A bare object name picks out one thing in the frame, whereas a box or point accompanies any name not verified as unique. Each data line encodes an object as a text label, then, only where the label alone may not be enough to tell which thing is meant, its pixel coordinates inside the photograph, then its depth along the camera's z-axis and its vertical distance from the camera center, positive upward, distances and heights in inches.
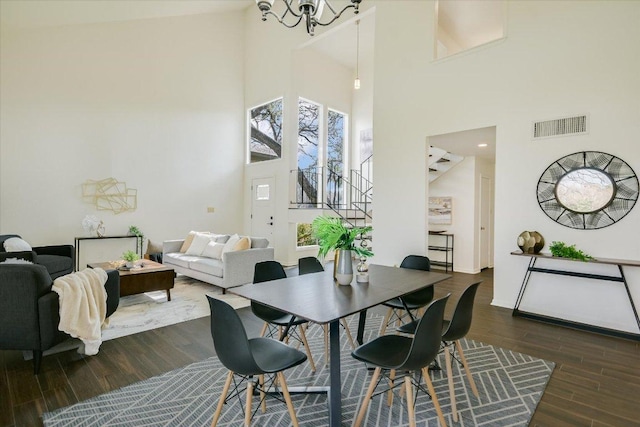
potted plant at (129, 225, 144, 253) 266.9 -22.3
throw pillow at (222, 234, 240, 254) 217.8 -25.0
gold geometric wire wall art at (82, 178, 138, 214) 251.4 +7.6
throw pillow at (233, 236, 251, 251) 214.2 -24.6
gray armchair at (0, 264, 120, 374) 104.3 -33.7
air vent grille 153.7 +39.2
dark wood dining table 76.0 -23.0
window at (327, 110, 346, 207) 353.7 +55.2
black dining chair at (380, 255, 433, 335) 118.7 -33.3
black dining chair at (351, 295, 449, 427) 69.4 -34.0
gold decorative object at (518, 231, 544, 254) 162.4 -16.1
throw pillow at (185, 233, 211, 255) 243.6 -28.0
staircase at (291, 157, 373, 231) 313.3 +16.4
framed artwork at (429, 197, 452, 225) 291.1 -1.6
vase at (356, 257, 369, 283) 104.0 -20.4
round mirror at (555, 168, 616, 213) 147.5 +9.1
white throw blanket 110.2 -34.7
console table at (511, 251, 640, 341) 138.4 -32.6
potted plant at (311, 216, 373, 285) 97.4 -10.9
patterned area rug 82.7 -52.5
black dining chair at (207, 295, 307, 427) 67.1 -31.9
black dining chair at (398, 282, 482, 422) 84.1 -30.6
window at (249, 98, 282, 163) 323.0 +73.6
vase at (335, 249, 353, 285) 99.4 -17.8
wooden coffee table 173.5 -39.4
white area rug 140.5 -53.4
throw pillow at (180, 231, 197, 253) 257.0 -28.4
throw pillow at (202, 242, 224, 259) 229.0 -30.8
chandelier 119.4 +71.8
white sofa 199.9 -37.6
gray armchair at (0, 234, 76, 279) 184.0 -32.1
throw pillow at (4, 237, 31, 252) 184.2 -23.0
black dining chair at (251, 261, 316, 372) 100.8 -33.5
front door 317.7 -0.6
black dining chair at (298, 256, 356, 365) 126.9 -23.5
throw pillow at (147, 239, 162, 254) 275.7 -34.8
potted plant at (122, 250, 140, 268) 189.2 -30.3
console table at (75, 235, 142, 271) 242.3 -27.9
